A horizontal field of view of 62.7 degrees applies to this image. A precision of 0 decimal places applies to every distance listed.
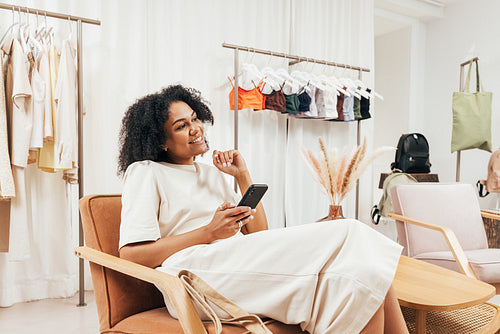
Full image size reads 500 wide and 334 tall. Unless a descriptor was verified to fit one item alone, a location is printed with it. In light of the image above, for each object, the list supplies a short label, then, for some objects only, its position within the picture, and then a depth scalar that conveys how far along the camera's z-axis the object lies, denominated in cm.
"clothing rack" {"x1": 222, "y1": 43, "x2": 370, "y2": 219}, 305
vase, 160
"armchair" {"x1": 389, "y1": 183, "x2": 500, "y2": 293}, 225
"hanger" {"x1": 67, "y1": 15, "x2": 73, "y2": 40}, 245
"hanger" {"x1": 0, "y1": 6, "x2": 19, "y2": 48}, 226
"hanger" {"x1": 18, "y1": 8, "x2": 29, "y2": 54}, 228
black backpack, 388
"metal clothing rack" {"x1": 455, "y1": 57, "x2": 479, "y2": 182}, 348
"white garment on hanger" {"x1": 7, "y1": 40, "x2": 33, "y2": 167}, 218
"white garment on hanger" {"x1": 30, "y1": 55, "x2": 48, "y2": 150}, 225
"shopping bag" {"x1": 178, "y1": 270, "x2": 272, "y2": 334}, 103
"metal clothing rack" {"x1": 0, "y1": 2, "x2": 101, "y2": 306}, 235
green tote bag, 355
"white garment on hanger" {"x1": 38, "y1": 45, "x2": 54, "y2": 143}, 228
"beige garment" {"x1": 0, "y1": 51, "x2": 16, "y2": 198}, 212
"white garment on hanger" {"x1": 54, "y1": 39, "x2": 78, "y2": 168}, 232
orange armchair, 104
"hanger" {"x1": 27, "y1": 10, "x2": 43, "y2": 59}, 233
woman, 102
